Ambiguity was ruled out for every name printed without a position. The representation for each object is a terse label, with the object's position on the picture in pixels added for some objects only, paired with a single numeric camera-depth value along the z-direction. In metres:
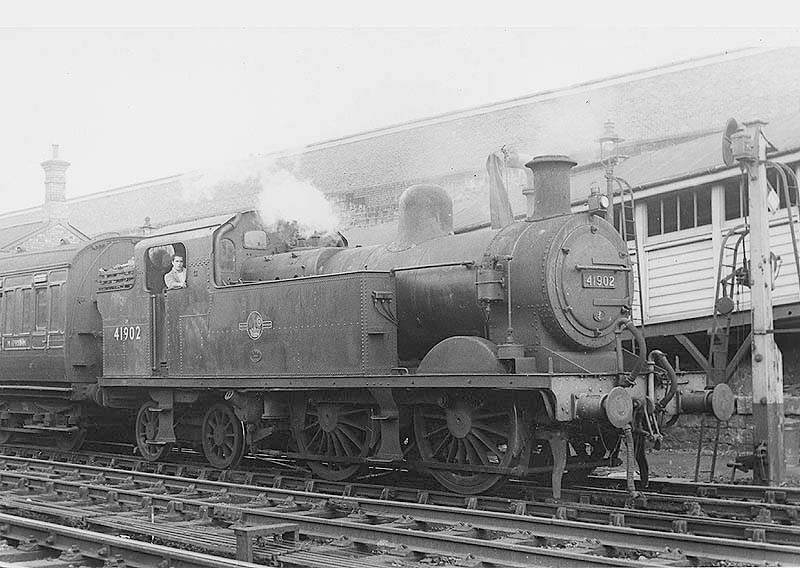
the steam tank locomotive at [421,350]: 8.22
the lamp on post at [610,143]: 19.23
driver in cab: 11.04
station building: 12.65
